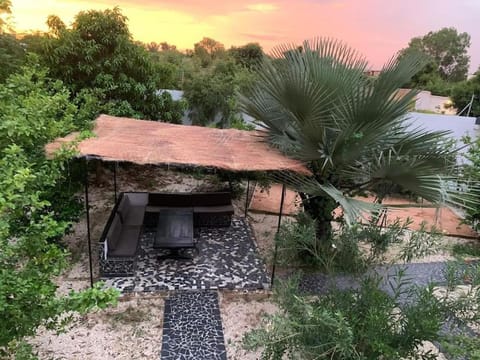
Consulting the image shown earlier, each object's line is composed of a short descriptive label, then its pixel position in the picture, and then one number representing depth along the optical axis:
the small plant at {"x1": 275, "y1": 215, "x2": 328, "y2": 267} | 3.82
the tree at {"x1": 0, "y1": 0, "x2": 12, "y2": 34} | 7.19
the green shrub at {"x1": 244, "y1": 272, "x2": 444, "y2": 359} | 3.18
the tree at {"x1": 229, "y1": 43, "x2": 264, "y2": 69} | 31.18
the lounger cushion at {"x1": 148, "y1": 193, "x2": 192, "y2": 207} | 8.12
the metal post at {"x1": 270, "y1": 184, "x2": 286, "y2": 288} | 5.27
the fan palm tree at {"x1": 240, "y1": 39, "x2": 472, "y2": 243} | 4.58
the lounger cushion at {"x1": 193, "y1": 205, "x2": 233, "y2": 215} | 8.13
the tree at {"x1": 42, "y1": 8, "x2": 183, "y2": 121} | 9.32
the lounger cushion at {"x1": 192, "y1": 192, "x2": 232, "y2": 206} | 8.30
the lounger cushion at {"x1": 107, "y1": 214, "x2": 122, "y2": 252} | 6.08
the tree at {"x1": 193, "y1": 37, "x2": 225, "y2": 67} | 34.59
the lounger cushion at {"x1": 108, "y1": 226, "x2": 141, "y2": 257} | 6.01
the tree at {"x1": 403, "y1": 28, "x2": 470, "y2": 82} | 45.69
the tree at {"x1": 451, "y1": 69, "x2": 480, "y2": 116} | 18.62
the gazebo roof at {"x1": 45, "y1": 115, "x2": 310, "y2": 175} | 5.01
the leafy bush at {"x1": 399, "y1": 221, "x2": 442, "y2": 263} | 3.74
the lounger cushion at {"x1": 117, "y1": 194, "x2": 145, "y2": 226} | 7.42
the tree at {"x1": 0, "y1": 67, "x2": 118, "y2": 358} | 2.56
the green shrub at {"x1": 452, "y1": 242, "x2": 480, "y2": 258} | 7.98
